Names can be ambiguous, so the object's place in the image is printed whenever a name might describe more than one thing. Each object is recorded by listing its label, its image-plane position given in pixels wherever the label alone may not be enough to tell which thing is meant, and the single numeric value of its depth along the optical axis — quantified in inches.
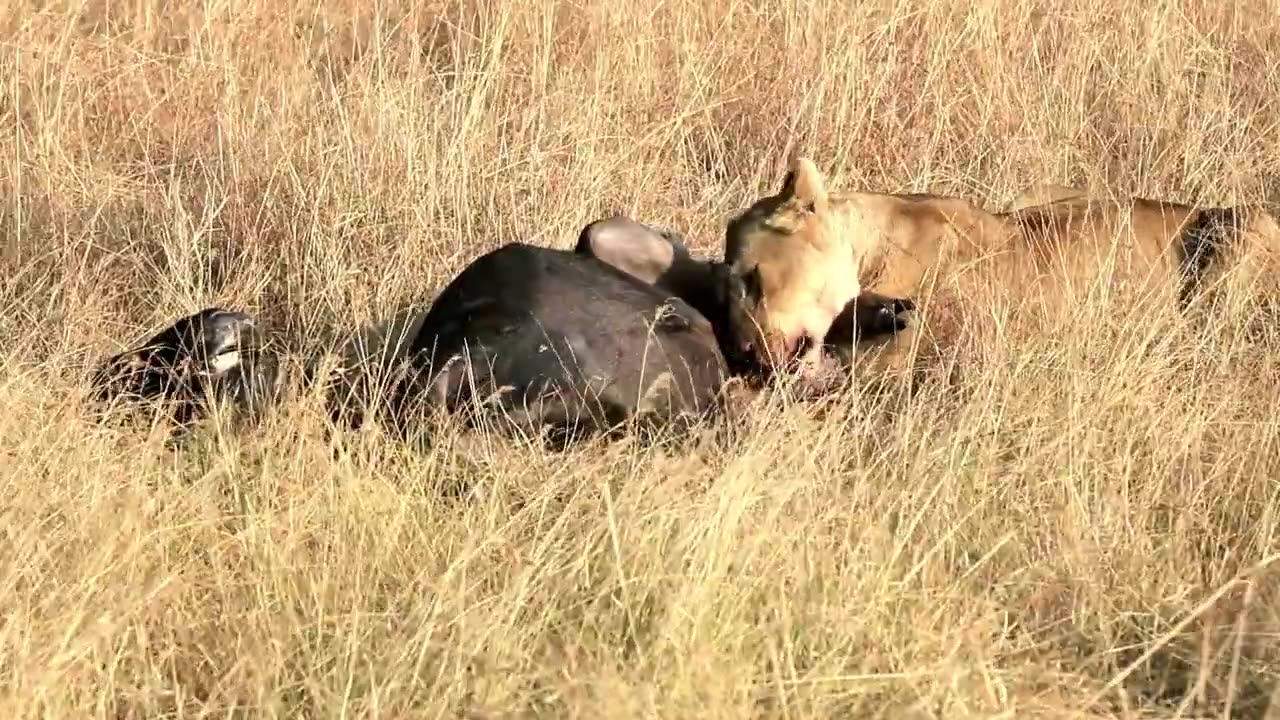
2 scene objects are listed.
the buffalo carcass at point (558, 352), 268.5
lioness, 316.5
